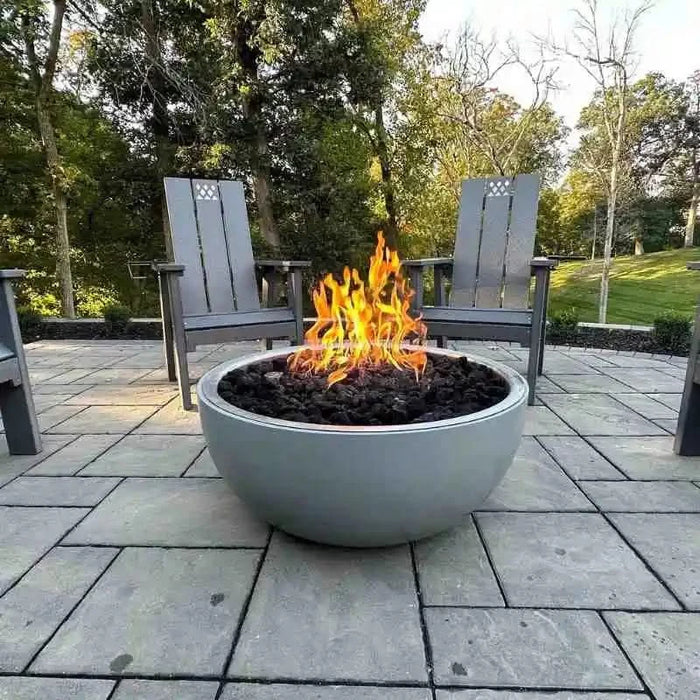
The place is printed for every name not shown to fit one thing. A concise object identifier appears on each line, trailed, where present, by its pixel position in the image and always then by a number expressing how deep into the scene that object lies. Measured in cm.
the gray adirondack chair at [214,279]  244
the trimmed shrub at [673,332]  346
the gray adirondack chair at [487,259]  267
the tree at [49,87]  467
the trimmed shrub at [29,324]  452
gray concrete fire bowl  108
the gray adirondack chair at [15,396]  183
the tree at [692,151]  1340
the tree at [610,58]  505
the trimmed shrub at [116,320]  443
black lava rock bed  125
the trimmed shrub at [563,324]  389
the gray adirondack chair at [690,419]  181
